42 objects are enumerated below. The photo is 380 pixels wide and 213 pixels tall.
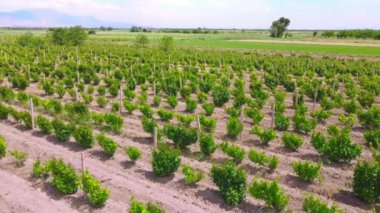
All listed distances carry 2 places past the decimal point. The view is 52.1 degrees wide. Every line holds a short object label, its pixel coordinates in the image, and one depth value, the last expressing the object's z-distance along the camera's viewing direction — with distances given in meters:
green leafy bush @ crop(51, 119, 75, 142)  14.33
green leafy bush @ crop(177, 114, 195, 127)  16.04
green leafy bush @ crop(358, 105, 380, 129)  16.23
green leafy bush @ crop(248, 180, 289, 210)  9.25
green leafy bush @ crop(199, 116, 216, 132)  15.49
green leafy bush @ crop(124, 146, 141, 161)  12.32
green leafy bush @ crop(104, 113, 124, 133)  15.60
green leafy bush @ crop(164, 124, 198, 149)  13.48
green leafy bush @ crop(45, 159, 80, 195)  10.29
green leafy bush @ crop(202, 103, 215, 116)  18.33
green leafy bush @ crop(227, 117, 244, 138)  14.97
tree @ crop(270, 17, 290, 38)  117.19
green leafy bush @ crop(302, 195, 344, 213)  8.16
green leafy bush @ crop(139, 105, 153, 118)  17.64
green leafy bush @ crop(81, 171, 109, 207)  9.61
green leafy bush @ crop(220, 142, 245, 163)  12.30
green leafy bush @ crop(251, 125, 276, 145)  13.95
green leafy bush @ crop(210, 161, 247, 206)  9.80
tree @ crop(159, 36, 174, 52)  54.91
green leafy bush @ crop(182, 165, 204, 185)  10.83
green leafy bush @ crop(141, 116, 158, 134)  14.77
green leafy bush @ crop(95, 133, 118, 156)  12.78
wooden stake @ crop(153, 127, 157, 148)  12.97
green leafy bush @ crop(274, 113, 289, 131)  16.03
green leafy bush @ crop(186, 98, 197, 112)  19.12
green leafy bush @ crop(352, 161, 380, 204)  9.59
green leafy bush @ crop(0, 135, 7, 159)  12.84
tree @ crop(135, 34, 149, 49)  63.74
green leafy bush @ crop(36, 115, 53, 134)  15.09
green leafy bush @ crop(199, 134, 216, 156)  12.84
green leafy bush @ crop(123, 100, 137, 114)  18.45
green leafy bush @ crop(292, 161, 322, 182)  10.74
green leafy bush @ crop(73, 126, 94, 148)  13.62
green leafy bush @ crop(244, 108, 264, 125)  16.50
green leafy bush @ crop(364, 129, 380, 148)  13.76
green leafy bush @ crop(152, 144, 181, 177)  11.31
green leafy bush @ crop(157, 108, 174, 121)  17.11
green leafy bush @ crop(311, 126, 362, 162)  12.15
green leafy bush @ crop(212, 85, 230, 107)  20.67
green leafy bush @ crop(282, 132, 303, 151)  13.41
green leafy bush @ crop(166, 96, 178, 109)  19.72
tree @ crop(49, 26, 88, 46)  62.19
